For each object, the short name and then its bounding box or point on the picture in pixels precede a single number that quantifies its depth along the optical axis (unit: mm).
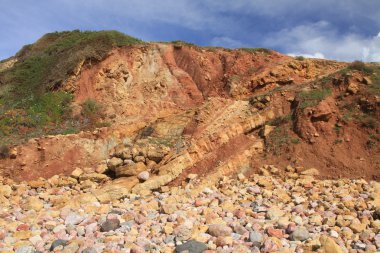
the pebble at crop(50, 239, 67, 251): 8883
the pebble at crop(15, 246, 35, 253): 8798
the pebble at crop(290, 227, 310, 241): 8922
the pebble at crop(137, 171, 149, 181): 14275
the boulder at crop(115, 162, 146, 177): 14876
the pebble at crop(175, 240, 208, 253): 8320
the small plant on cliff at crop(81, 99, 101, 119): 19992
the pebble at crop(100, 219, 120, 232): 9859
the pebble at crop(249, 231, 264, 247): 8719
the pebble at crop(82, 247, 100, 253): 8359
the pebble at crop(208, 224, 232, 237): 9258
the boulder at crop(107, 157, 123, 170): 15377
